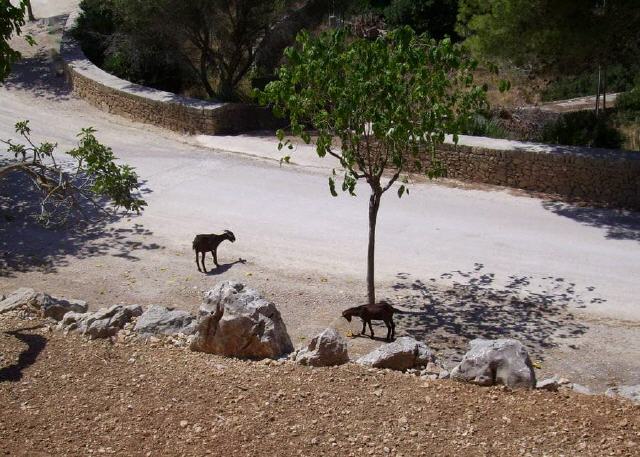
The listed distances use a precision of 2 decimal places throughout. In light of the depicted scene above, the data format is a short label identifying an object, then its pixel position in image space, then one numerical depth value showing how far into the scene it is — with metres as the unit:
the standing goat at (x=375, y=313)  10.85
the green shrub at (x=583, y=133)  19.50
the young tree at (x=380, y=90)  10.51
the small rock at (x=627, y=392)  8.19
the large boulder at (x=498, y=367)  8.30
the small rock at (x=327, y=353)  8.87
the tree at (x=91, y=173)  9.66
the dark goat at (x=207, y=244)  13.44
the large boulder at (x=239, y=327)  9.20
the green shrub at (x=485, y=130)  19.94
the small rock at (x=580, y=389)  8.40
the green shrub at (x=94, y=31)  27.70
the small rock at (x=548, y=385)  8.33
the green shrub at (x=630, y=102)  25.38
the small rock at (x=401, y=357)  8.90
